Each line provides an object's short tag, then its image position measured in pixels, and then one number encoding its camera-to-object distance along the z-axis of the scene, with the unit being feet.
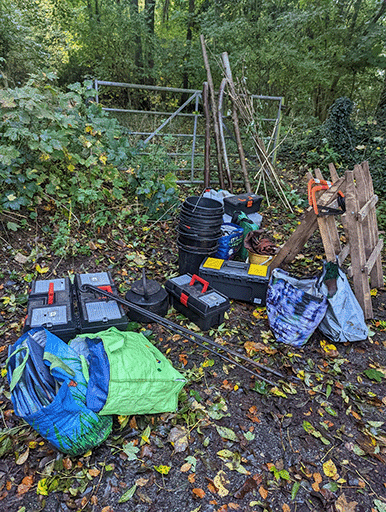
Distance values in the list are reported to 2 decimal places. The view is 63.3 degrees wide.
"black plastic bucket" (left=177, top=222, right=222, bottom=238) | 11.66
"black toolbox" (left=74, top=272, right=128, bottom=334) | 8.42
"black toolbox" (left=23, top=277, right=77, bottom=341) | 8.05
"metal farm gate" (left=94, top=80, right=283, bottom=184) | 19.26
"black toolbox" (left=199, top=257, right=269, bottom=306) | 11.30
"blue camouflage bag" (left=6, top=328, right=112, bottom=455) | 5.95
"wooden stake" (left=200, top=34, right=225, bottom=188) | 19.84
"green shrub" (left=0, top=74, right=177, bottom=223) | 12.05
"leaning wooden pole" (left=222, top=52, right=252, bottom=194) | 20.22
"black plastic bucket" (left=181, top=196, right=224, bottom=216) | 11.57
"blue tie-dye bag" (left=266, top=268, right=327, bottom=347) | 9.24
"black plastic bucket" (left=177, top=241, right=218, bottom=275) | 12.09
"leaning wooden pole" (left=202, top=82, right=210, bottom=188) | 19.43
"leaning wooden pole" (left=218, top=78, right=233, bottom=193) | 19.57
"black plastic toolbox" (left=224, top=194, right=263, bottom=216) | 16.78
